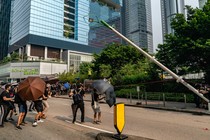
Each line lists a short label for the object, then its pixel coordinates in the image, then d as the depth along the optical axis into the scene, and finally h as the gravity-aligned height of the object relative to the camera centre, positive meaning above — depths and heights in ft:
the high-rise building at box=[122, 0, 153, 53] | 316.48 +134.18
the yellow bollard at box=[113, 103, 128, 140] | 18.72 -2.96
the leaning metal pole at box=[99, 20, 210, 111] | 19.88 +3.63
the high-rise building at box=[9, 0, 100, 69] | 246.06 +85.08
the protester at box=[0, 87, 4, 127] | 25.27 -2.94
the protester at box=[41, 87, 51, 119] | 30.88 -2.40
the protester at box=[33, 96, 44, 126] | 25.84 -2.41
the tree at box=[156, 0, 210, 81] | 44.74 +11.03
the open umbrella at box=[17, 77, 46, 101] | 23.98 +0.07
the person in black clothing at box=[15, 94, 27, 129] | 24.99 -2.49
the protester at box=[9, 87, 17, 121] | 27.78 -2.53
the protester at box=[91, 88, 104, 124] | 26.99 -1.74
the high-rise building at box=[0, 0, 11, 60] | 368.27 +132.75
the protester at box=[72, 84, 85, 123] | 26.94 -1.57
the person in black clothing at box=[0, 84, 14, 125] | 25.50 -1.40
